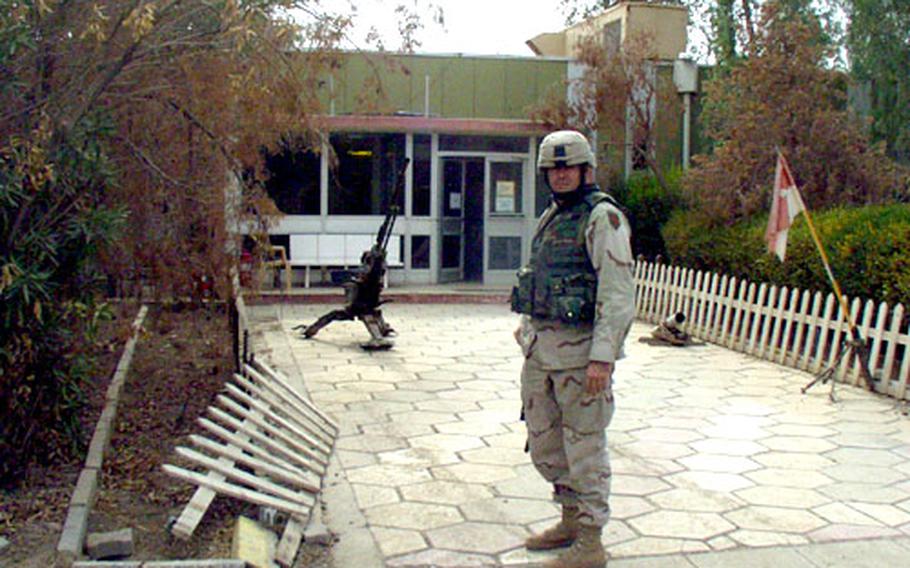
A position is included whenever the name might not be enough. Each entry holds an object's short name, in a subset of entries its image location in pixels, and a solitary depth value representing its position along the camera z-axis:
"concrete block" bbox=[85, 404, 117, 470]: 5.56
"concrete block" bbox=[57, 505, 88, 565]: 4.11
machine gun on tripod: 10.32
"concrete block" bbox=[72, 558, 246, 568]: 3.96
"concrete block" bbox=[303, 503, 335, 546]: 4.55
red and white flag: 8.57
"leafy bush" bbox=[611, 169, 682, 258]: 15.27
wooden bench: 16.27
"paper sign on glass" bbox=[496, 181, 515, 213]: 17.33
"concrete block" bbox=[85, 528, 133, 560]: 4.29
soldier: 4.09
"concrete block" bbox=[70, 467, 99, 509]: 4.78
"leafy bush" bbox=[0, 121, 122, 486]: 4.74
